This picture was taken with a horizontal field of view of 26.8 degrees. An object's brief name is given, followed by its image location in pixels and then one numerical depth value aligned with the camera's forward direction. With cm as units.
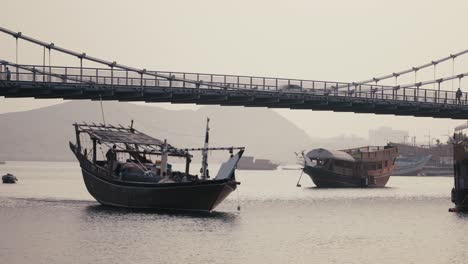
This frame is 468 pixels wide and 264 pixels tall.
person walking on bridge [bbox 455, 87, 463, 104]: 12544
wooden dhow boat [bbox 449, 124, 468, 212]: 9038
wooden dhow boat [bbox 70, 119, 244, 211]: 8031
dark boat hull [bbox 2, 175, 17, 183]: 16804
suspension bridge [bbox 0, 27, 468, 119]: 10206
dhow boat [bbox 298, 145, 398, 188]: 15100
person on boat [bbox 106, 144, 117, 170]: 8581
